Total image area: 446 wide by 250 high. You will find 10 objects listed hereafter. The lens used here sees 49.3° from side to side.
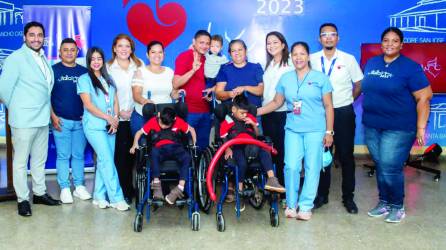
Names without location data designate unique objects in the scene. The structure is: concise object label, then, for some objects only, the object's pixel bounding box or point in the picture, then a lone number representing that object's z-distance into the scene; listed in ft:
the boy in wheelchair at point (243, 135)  12.41
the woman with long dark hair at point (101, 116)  13.55
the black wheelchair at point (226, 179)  12.35
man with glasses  13.42
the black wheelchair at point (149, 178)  12.10
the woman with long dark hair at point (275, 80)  13.86
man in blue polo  14.40
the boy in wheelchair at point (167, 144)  12.12
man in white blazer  12.93
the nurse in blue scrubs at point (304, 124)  12.66
